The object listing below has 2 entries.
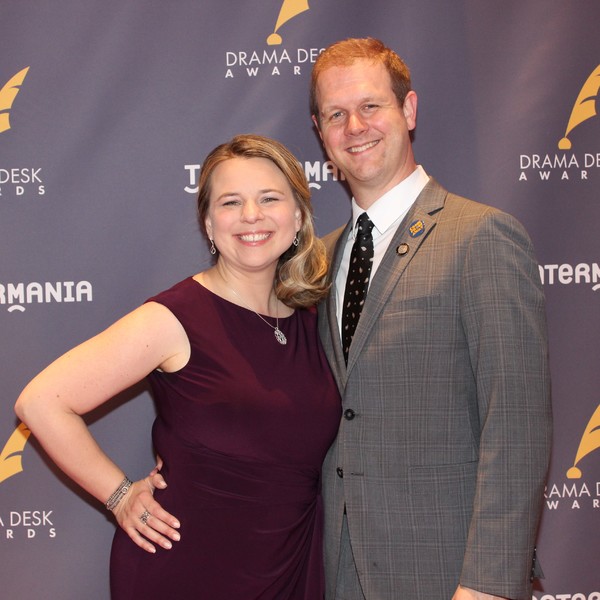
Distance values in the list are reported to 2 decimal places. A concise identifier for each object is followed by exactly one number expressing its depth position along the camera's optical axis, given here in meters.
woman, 2.05
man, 1.87
